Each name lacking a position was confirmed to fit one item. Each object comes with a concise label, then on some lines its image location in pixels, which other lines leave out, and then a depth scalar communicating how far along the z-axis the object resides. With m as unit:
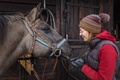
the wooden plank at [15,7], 3.01
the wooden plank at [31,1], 3.06
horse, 1.99
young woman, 1.48
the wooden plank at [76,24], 3.60
